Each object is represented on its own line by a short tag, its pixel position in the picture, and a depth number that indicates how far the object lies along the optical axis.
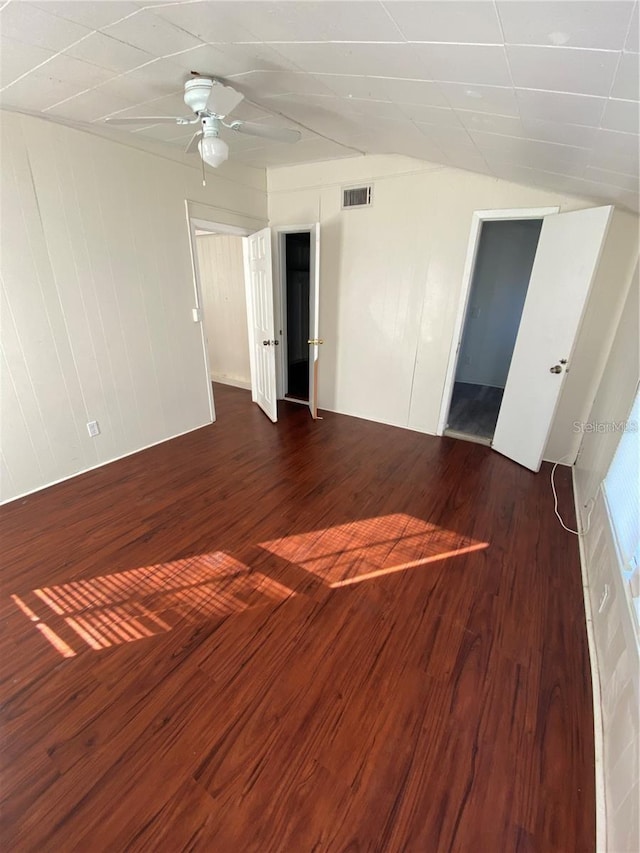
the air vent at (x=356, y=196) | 3.61
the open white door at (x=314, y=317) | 3.70
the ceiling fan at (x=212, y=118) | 1.80
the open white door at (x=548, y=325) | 2.64
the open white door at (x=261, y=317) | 3.81
